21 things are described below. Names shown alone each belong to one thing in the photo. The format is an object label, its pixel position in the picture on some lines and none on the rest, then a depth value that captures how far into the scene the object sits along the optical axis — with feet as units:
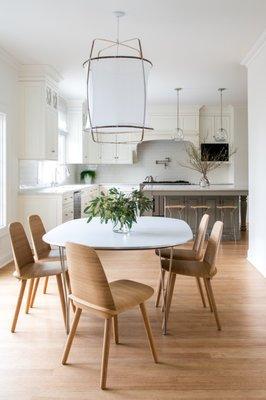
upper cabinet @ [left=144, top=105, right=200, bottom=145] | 30.04
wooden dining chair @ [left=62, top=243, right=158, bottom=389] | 7.67
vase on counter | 24.03
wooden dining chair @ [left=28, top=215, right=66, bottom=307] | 11.97
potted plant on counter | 31.32
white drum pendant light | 10.57
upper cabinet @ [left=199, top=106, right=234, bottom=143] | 30.58
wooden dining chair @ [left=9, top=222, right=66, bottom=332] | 10.22
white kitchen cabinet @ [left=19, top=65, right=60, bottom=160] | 19.26
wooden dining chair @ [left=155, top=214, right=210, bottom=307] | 11.80
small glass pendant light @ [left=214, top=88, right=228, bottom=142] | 24.04
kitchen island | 22.90
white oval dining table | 9.16
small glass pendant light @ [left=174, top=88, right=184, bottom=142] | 24.73
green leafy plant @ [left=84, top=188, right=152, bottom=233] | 10.53
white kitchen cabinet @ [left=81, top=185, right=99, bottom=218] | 25.20
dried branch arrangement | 29.91
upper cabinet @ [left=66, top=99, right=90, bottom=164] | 28.14
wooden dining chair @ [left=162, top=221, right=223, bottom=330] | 10.35
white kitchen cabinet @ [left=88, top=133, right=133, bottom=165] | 30.32
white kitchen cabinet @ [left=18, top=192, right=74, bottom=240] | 19.48
